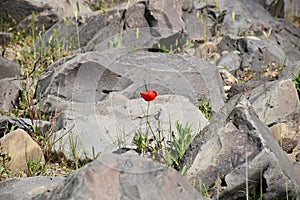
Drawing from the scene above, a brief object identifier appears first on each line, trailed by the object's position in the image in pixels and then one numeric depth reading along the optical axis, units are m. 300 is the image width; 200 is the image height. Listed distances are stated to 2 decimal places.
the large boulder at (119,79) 9.28
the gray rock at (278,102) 8.87
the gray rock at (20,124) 7.86
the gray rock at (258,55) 11.54
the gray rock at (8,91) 9.21
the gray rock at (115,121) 7.50
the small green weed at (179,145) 6.61
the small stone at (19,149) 7.10
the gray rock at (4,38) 12.56
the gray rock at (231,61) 11.32
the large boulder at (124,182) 4.20
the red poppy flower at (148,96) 6.29
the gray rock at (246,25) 13.07
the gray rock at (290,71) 10.27
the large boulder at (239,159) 5.70
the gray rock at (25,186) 5.34
